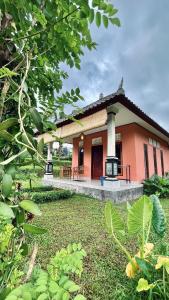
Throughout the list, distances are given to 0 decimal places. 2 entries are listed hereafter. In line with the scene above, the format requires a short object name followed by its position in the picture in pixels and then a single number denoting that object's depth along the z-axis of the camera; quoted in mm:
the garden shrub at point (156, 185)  8516
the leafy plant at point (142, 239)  1645
